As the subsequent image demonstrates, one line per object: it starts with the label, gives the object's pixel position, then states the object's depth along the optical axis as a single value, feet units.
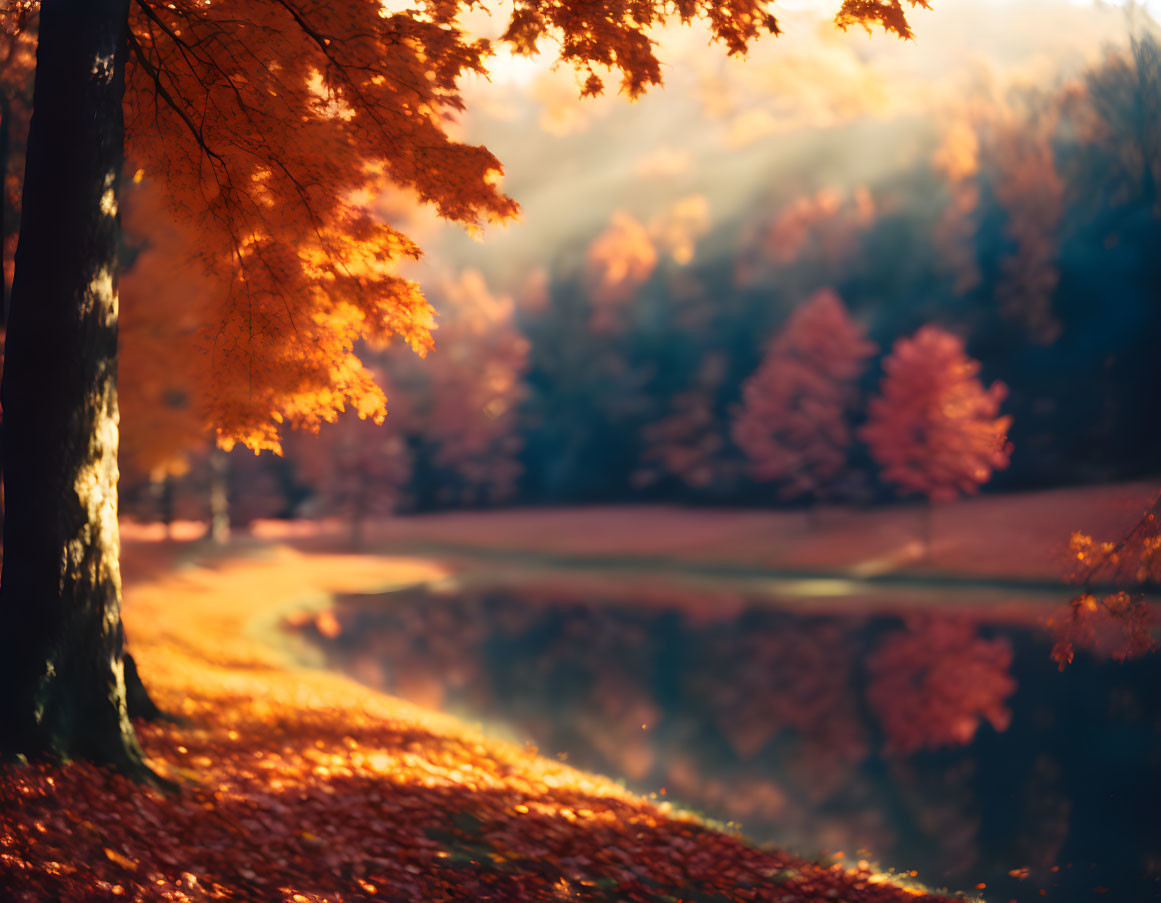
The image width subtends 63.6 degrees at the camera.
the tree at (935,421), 101.40
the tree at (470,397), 159.12
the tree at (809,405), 120.57
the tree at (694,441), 146.92
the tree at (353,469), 126.93
